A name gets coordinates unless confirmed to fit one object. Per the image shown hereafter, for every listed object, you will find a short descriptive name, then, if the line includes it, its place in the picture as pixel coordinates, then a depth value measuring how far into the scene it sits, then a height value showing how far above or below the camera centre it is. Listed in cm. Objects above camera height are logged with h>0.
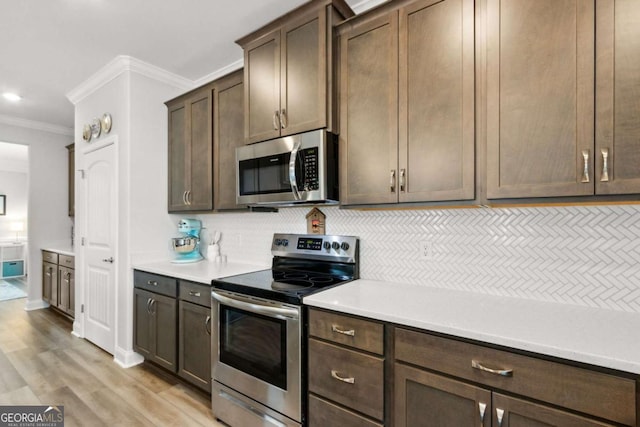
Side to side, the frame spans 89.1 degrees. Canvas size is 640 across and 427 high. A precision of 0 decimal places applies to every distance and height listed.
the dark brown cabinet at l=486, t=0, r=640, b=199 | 118 +45
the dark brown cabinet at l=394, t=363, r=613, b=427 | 109 -72
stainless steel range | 172 -70
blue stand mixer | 298 -29
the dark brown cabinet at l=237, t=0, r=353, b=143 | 192 +90
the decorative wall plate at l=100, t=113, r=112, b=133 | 309 +85
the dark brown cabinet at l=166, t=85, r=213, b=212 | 278 +54
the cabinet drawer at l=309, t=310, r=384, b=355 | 145 -57
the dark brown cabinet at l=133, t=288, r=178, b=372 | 249 -95
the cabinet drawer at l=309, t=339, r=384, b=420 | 145 -79
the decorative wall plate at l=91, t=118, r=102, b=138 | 324 +84
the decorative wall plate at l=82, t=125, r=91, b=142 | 337 +82
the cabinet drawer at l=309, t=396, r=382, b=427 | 149 -99
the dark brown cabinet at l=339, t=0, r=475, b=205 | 153 +56
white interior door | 307 -35
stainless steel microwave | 189 +26
